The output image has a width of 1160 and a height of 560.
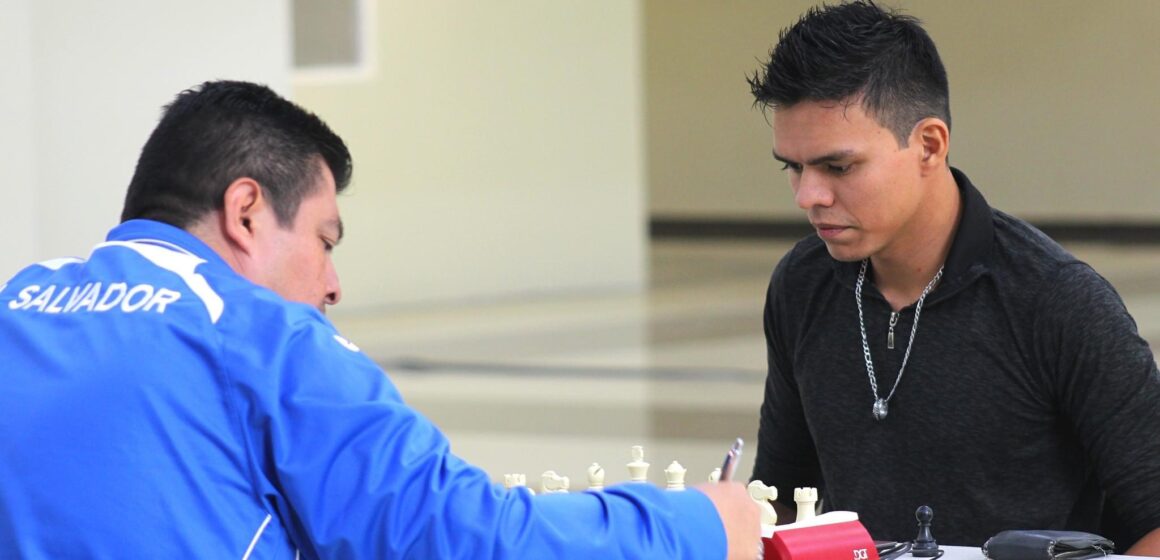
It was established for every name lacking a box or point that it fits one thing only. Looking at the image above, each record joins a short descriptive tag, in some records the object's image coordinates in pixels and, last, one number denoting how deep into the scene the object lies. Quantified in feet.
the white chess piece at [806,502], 17.45
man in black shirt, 18.09
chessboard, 17.13
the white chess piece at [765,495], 17.25
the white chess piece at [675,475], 17.22
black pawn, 17.54
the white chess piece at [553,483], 17.75
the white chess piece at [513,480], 17.29
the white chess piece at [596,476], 17.57
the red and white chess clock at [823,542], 16.86
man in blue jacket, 16.09
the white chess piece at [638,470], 17.32
